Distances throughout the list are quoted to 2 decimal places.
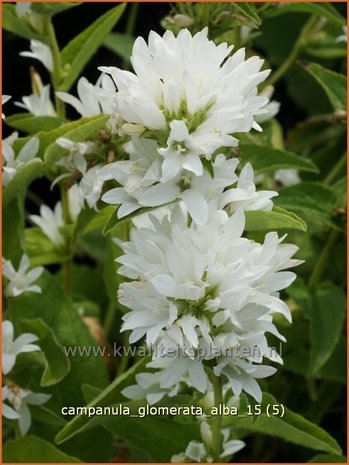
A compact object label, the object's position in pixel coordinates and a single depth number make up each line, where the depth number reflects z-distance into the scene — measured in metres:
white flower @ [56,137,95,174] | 0.40
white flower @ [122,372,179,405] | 0.37
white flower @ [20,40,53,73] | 0.46
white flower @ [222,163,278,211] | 0.33
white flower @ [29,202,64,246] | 0.49
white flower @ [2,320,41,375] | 0.41
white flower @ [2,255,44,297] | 0.43
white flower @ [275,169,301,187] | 0.57
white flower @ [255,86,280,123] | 0.48
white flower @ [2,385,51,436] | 0.40
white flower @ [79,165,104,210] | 0.40
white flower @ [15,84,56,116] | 0.46
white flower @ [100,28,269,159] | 0.32
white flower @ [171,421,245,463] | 0.39
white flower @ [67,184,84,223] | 0.48
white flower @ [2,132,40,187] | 0.41
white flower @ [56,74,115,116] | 0.41
